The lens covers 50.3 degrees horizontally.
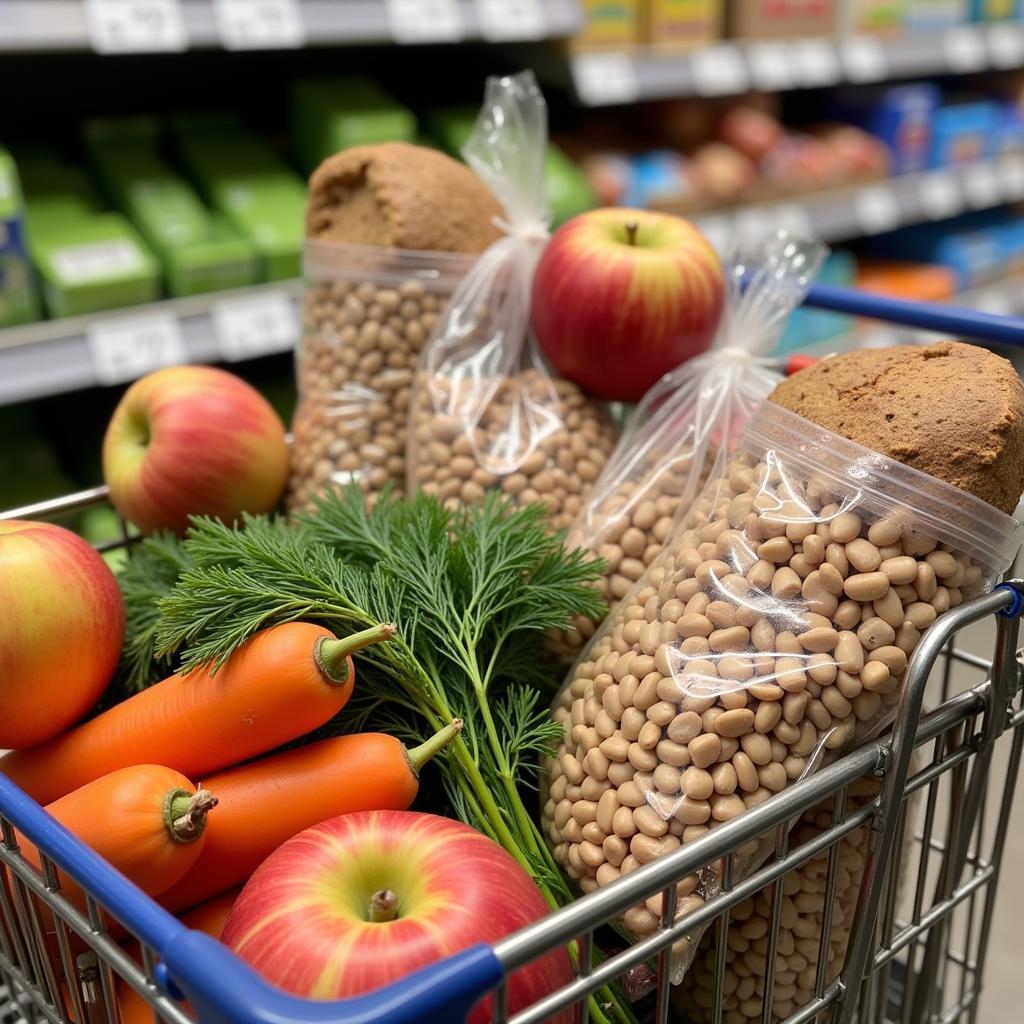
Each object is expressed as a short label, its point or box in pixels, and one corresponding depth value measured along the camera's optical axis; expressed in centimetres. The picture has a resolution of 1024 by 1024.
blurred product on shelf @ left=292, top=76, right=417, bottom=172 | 174
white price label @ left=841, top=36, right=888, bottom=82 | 231
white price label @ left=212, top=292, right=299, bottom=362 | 158
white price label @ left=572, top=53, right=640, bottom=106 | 187
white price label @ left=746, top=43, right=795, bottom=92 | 213
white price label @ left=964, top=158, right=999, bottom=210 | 277
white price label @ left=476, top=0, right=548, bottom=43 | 166
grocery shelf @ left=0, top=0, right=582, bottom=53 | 134
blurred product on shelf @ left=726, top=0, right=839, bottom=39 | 213
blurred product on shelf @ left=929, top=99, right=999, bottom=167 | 269
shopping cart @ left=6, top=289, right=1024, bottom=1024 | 42
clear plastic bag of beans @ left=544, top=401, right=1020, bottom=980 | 61
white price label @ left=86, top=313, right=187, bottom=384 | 148
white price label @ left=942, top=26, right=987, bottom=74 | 256
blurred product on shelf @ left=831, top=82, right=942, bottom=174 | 258
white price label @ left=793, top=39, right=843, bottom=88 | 221
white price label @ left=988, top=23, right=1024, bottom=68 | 270
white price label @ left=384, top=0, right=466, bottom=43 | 158
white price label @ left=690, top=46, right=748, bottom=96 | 203
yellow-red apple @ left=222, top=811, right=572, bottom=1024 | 49
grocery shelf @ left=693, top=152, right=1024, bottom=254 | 229
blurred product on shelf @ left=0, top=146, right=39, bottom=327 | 137
